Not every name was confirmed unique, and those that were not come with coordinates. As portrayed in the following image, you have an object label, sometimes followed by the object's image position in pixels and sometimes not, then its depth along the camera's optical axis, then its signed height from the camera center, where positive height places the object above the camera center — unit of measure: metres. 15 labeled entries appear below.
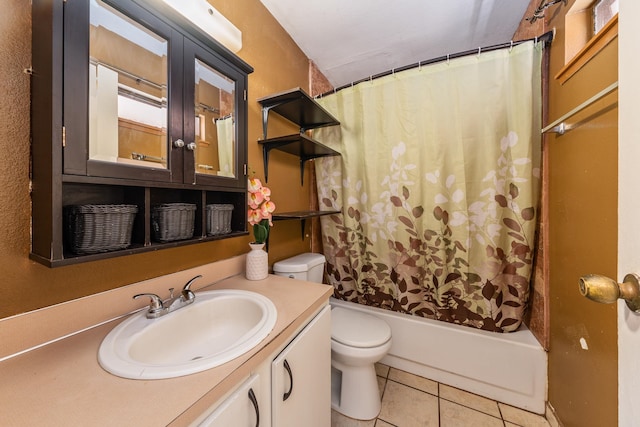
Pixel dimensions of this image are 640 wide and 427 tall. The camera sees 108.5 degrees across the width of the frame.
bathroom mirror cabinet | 0.55 +0.29
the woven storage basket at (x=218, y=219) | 0.92 -0.03
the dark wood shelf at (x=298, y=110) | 1.35 +0.69
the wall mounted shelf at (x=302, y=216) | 1.36 -0.02
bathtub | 1.29 -0.90
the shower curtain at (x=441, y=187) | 1.29 +0.17
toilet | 1.25 -0.80
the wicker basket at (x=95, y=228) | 0.60 -0.04
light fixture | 0.83 +0.77
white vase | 1.17 -0.26
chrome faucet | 0.77 -0.33
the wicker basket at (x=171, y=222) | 0.77 -0.03
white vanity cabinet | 0.56 -0.54
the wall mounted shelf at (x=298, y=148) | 1.38 +0.44
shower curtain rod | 1.20 +0.95
